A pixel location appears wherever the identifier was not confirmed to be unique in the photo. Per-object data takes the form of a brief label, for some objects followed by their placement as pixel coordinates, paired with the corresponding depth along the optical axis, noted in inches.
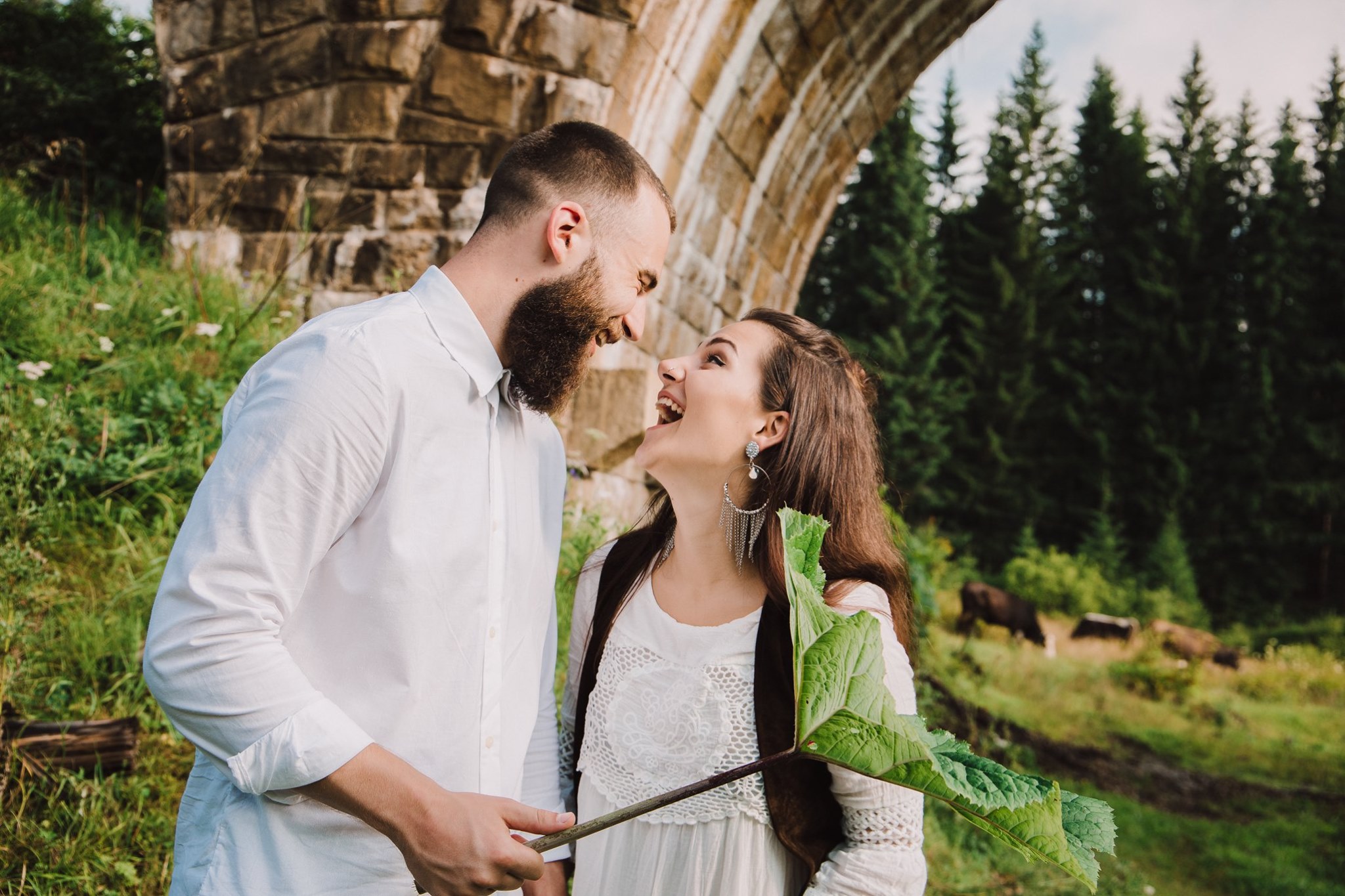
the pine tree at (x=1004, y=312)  797.2
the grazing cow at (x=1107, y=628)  476.7
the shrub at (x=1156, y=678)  390.3
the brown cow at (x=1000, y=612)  462.6
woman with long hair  59.8
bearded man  43.4
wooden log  89.7
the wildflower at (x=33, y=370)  118.0
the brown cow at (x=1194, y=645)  450.6
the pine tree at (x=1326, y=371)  699.4
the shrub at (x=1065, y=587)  612.4
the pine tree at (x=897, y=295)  800.3
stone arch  154.9
